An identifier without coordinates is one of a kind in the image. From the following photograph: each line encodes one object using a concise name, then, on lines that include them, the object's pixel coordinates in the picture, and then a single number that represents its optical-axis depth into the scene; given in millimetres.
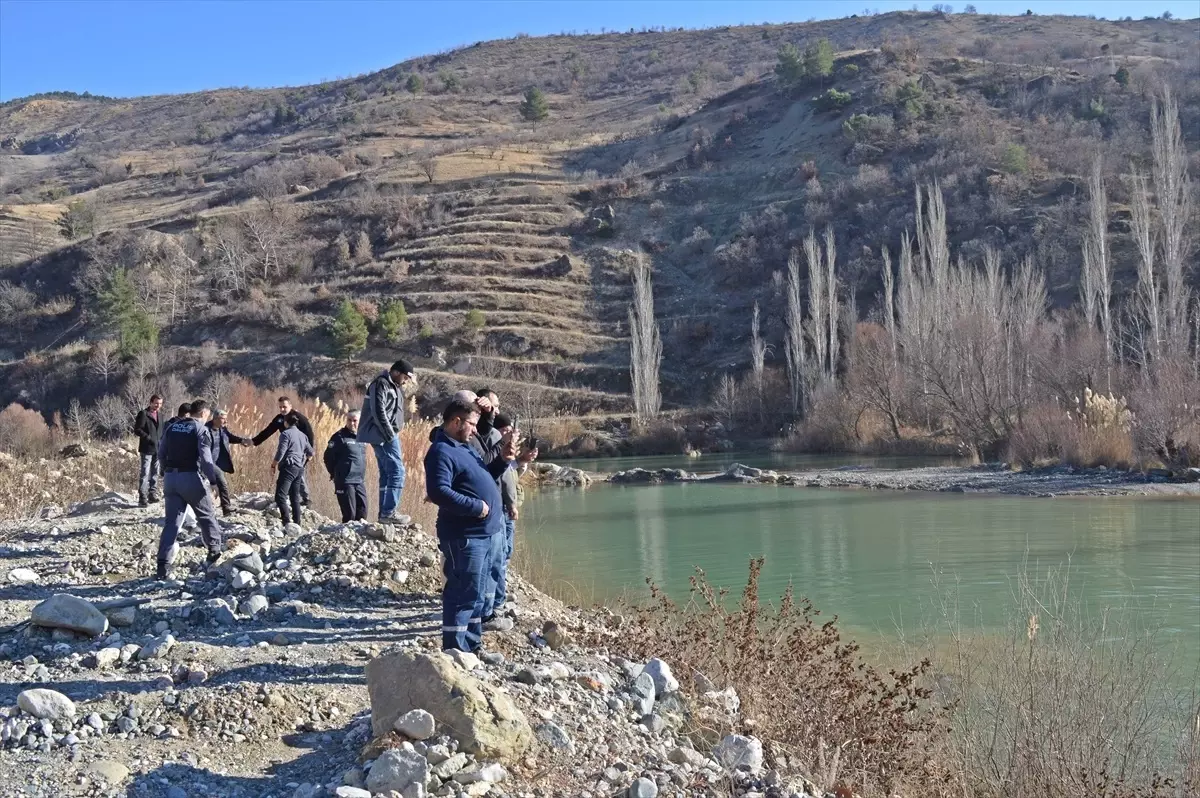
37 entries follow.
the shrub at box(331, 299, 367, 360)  53281
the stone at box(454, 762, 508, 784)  4363
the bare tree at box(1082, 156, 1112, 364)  37938
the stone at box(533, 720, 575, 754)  4938
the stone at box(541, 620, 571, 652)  6973
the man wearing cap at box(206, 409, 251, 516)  11266
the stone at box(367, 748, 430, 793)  4223
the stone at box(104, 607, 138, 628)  7070
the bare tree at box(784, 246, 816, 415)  49656
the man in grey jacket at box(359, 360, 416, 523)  9547
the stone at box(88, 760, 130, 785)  4355
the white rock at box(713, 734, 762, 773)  5129
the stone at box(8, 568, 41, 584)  8516
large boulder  4605
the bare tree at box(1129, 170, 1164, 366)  33281
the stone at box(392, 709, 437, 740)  4547
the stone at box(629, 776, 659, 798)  4531
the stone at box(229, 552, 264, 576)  8445
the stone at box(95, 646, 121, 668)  5945
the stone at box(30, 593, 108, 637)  6648
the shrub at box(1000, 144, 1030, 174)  59906
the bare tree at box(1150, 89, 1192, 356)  33938
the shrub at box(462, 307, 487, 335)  57094
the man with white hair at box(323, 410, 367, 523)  10961
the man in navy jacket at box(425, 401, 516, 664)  5980
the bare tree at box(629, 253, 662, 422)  51562
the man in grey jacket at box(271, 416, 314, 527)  11195
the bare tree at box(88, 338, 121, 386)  53750
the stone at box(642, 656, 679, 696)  5973
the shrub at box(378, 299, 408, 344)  55531
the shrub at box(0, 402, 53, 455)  26800
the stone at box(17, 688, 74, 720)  4895
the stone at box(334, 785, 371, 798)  4094
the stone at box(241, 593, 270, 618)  7469
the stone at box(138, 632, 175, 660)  6109
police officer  8477
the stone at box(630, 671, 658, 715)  5707
